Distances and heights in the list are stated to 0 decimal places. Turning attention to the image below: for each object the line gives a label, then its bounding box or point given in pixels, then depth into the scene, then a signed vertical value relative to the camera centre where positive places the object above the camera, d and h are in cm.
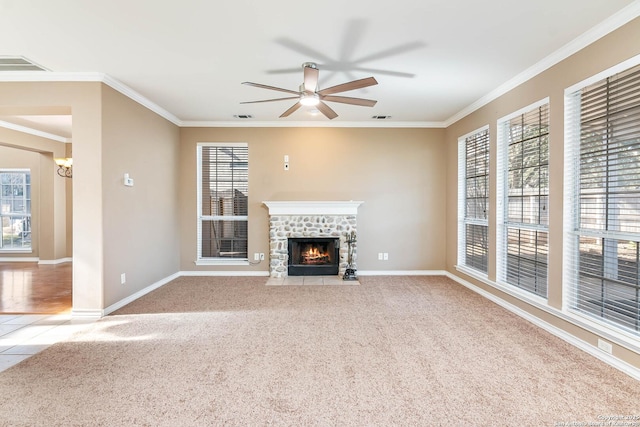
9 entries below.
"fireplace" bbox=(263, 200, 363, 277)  554 -30
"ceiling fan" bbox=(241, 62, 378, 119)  285 +118
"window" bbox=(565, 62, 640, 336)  246 +8
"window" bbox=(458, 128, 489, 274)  464 +16
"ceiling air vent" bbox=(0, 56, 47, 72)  319 +151
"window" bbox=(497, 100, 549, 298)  345 +13
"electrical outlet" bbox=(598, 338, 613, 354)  255 -113
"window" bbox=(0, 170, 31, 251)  737 -6
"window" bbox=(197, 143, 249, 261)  581 +10
